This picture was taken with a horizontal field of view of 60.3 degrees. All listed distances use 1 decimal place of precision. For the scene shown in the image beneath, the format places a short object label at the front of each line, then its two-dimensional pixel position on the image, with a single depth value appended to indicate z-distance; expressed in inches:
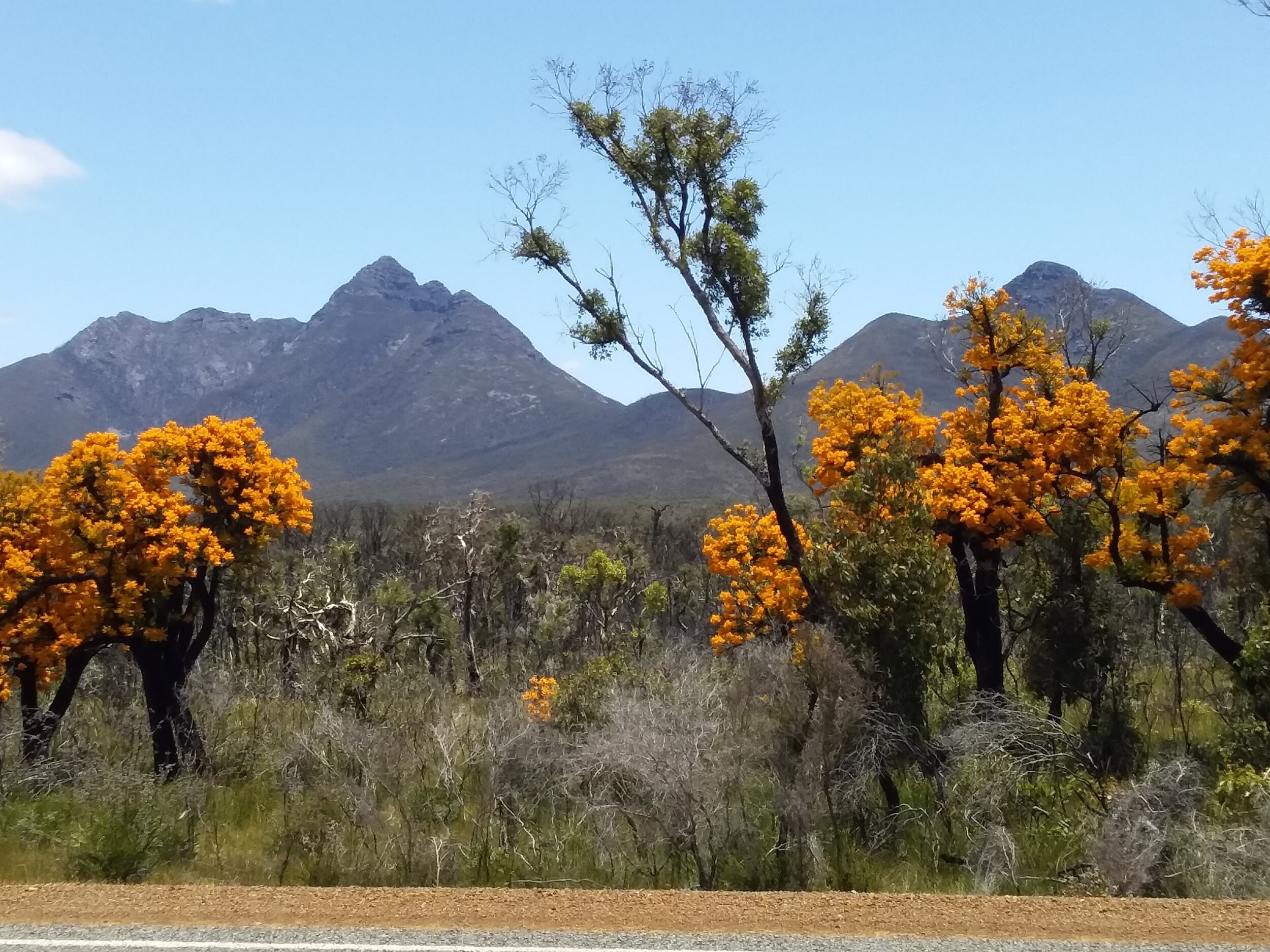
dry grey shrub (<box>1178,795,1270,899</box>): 432.1
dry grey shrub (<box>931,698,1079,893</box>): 500.7
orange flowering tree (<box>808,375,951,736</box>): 592.1
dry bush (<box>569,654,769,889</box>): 514.9
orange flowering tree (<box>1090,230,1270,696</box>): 600.4
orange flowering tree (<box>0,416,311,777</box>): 649.0
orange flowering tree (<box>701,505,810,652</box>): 789.9
